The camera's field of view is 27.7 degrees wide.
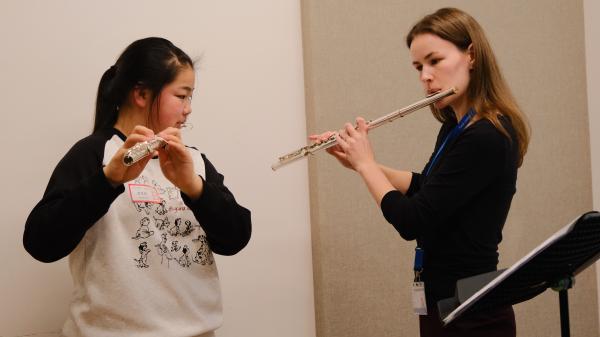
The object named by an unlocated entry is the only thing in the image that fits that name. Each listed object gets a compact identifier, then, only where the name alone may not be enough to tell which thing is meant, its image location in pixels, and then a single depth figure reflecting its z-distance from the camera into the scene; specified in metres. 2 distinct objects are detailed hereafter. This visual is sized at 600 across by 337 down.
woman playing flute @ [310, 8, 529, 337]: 3.41
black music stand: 2.93
